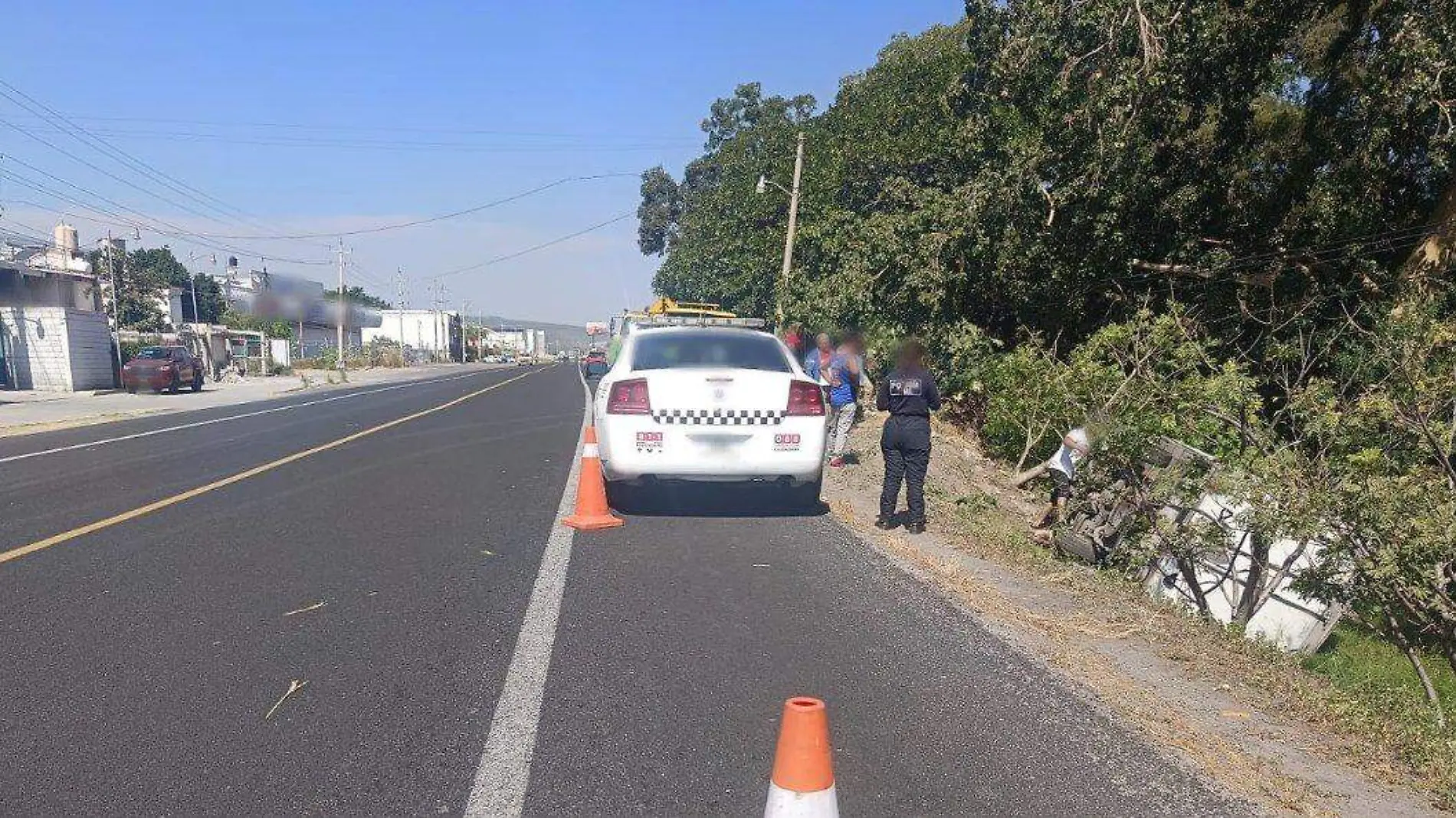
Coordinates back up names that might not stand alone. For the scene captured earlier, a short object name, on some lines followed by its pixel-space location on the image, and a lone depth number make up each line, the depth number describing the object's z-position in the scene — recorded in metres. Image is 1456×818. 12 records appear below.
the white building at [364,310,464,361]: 105.61
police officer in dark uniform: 7.56
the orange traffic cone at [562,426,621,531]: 7.73
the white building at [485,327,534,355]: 159.88
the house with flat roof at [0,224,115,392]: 31.52
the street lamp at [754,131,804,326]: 26.14
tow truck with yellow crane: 17.23
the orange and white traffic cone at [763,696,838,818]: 2.41
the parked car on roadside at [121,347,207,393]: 31.44
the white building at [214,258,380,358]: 51.03
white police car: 7.57
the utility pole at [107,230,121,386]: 34.81
